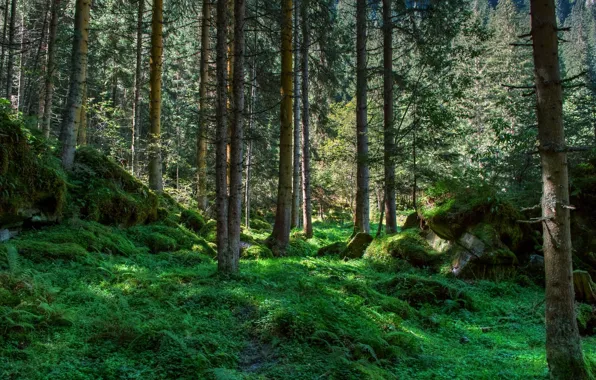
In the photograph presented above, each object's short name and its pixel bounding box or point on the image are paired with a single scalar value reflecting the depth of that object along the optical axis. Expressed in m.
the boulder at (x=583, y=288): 7.99
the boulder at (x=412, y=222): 12.29
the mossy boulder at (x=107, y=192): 10.45
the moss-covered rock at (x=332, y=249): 13.16
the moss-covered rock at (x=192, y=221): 14.82
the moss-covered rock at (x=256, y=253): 11.50
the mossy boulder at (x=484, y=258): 9.58
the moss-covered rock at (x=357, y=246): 12.30
